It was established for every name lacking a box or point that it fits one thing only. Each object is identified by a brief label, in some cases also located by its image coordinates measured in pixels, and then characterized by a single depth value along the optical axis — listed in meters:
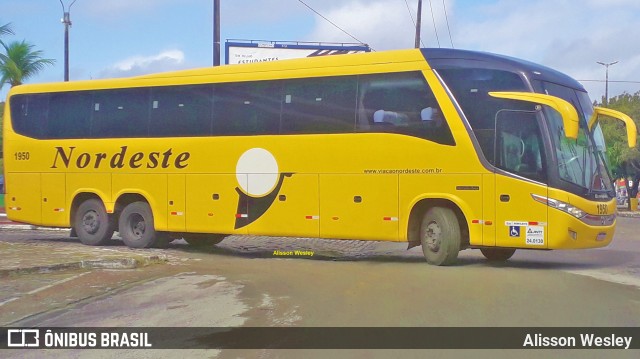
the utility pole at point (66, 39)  29.23
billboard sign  34.22
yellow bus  12.05
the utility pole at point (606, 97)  55.00
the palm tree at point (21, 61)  31.14
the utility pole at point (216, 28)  22.08
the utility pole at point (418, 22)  30.26
